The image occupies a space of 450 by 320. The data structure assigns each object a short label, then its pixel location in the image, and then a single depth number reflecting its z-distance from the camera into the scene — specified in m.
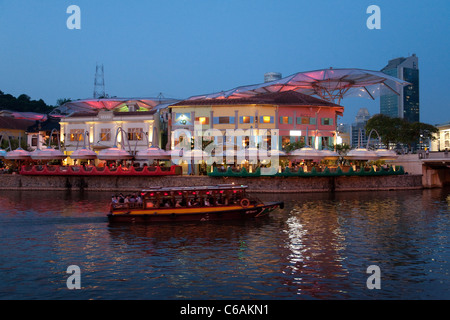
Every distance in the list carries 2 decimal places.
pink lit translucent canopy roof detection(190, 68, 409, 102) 67.38
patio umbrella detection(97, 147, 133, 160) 54.38
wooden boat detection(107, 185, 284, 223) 29.67
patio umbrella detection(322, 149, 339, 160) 52.50
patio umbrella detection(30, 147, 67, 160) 56.94
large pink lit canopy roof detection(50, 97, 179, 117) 85.50
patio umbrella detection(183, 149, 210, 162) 53.12
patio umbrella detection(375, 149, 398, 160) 54.97
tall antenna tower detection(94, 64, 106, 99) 112.66
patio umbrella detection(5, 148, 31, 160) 59.16
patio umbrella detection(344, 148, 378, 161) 53.53
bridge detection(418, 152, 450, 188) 55.56
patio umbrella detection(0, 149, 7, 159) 63.50
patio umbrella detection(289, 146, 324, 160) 51.62
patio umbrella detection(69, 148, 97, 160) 55.84
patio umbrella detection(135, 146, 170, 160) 53.75
